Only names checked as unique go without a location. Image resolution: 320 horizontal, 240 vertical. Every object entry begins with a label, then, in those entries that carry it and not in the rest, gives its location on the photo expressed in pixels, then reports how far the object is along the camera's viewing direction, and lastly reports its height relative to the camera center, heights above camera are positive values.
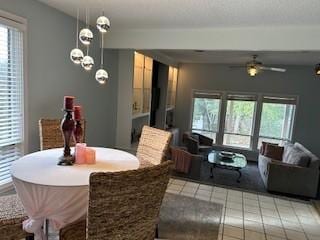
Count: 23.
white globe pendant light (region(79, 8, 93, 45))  1.87 +0.41
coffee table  5.11 -1.35
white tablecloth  1.47 -0.64
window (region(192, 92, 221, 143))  7.27 -0.49
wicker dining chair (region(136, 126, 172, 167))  2.42 -0.55
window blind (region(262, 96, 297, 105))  6.58 +0.08
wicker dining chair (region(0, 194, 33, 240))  1.64 -0.93
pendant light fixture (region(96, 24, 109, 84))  2.04 +0.12
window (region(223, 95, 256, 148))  7.00 -0.62
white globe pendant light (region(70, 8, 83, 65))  1.94 +0.26
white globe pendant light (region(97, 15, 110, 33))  1.81 +0.49
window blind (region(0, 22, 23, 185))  2.37 -0.12
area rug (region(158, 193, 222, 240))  2.52 -1.42
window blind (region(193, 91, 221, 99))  7.20 +0.08
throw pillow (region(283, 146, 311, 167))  4.42 -1.03
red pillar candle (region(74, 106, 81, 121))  2.01 -0.20
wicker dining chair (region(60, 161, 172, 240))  1.18 -0.57
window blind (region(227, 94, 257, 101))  6.88 +0.08
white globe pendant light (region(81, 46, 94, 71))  2.03 +0.23
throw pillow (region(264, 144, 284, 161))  5.81 -1.19
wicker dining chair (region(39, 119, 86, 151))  2.56 -0.50
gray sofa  4.36 -1.35
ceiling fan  4.75 +0.65
